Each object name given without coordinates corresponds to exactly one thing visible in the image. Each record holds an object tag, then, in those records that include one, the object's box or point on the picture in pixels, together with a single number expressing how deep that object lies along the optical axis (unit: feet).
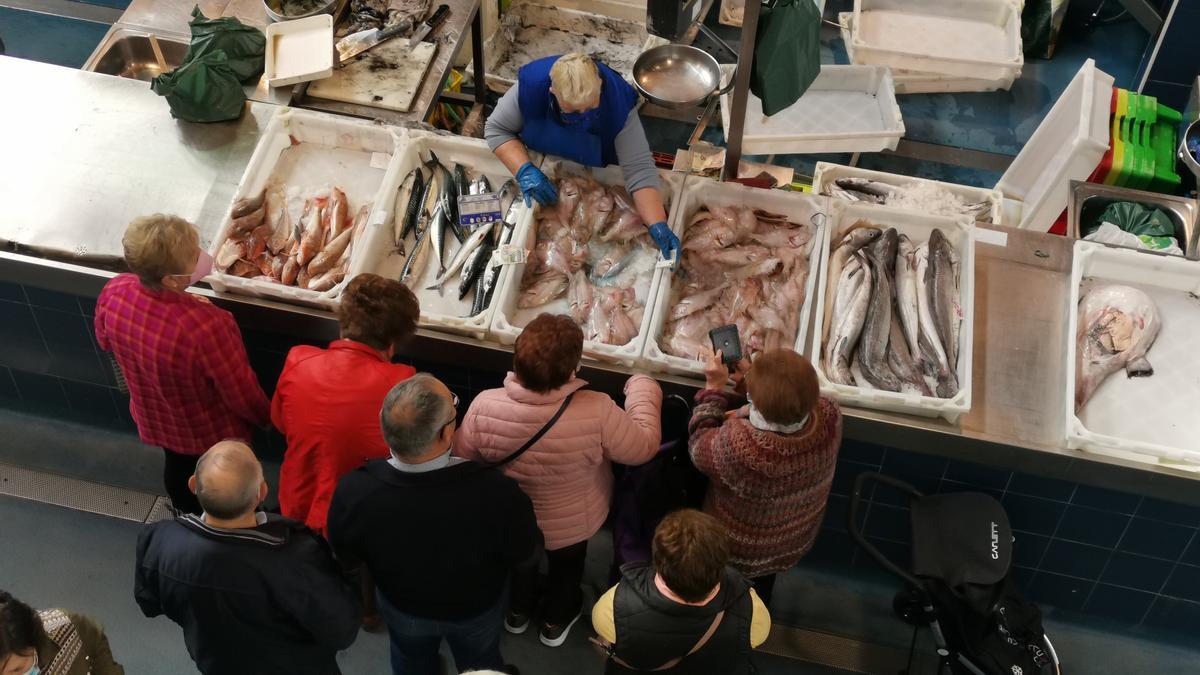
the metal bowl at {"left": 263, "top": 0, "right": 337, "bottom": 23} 15.88
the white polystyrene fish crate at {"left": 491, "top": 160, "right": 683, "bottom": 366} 12.04
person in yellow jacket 8.41
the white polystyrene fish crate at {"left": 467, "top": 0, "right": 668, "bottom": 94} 20.21
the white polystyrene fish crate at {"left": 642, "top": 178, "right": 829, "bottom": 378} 13.03
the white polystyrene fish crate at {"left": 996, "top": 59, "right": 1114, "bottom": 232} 15.56
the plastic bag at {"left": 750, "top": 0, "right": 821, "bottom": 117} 11.54
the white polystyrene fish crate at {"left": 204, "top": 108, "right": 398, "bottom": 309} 13.92
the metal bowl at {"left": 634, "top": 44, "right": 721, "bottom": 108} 12.06
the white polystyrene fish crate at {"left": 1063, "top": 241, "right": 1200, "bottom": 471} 11.53
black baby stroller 10.54
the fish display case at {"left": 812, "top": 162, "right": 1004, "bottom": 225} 15.81
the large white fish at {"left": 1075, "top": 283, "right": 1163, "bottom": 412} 12.35
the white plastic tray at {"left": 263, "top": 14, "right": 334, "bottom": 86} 15.10
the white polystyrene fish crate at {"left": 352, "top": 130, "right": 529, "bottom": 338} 12.35
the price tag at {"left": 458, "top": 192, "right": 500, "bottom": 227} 13.44
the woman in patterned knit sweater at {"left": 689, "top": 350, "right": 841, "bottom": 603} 9.21
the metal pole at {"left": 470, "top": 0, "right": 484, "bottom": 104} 17.53
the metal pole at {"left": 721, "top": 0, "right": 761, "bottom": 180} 11.28
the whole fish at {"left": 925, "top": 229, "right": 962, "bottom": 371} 12.36
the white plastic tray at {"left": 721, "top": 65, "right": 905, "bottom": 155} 18.12
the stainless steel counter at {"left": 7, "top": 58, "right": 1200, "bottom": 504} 11.77
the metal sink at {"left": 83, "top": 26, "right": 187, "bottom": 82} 16.29
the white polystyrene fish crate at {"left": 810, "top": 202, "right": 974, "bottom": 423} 11.65
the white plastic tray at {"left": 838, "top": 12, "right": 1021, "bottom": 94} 20.97
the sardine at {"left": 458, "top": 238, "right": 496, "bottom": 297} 12.99
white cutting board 15.38
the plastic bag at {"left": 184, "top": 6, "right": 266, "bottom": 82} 14.82
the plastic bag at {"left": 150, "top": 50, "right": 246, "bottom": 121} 14.11
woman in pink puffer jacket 9.66
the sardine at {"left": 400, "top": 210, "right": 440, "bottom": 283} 13.10
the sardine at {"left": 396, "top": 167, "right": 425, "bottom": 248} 13.53
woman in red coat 10.34
